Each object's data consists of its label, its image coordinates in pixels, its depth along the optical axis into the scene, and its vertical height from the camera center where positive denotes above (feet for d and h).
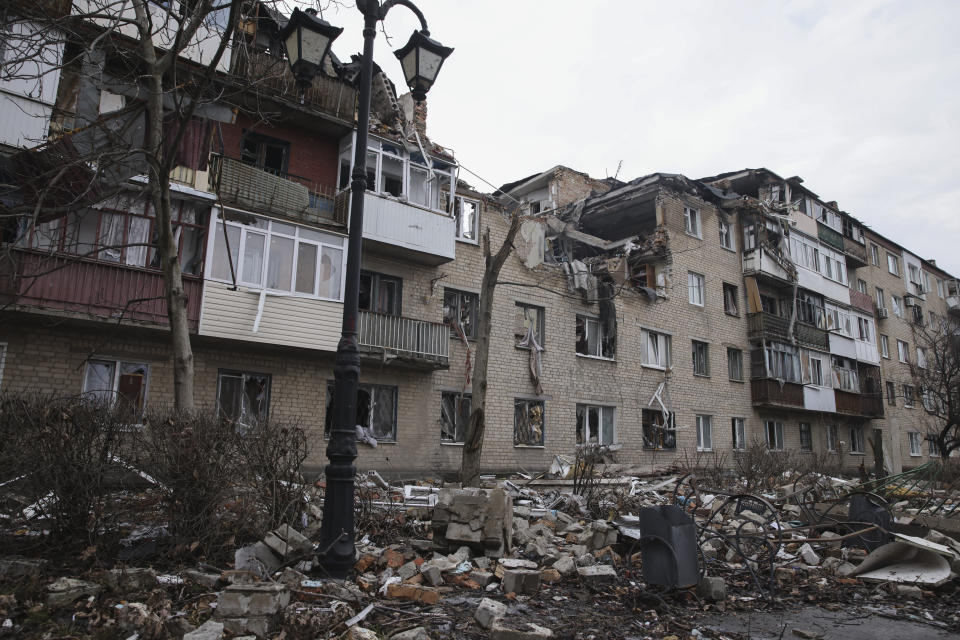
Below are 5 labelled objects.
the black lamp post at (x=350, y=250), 19.62 +6.40
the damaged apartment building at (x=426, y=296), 42.73 +13.58
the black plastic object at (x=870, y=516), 27.20 -2.75
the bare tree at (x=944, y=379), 87.35 +11.80
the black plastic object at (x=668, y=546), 19.12 -3.01
